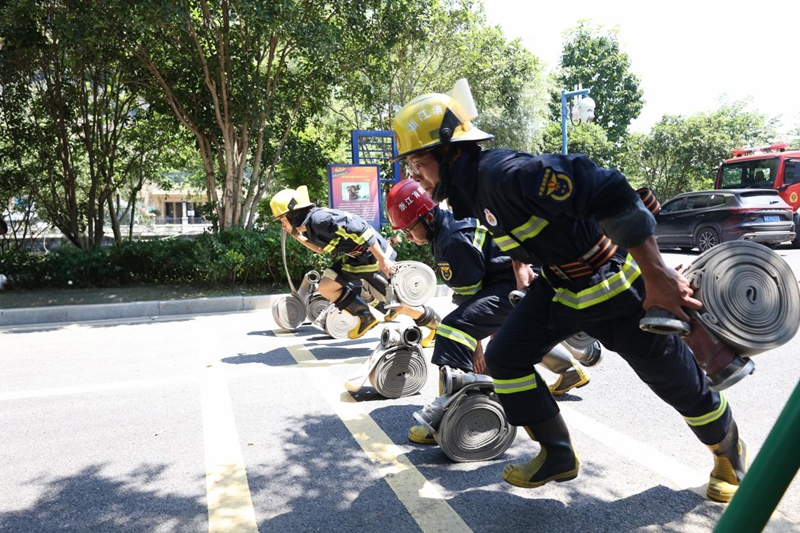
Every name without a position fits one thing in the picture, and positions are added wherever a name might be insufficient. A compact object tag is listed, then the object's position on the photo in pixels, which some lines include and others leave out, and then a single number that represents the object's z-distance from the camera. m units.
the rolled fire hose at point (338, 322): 6.89
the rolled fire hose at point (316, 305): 7.50
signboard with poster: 11.88
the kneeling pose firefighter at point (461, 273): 3.73
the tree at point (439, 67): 15.08
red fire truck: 17.48
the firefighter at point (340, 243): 6.18
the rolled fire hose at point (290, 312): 7.49
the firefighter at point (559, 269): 2.33
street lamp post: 17.66
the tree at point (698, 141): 30.88
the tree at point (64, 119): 10.87
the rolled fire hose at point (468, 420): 3.42
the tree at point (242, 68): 10.73
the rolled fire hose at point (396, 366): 4.60
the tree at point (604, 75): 36.09
